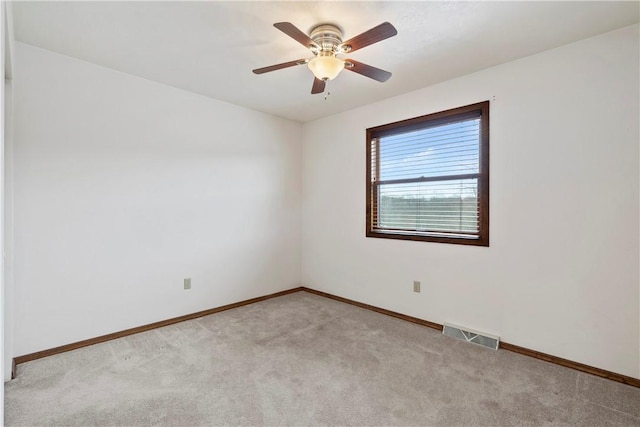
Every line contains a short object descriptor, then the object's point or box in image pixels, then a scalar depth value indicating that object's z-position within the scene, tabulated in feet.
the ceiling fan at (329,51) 6.39
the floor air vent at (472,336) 8.90
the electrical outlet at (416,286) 10.75
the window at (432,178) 9.56
